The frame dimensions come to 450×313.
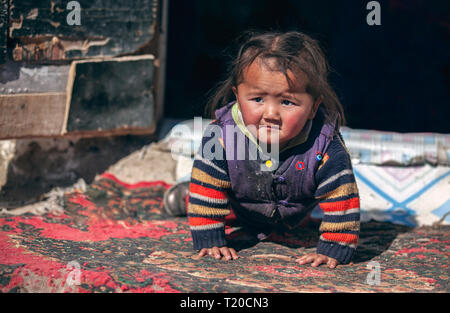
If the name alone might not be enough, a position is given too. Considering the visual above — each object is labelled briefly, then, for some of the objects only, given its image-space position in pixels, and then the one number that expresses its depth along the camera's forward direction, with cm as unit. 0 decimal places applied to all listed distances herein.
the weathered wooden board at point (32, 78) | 285
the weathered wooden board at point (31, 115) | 285
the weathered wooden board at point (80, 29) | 283
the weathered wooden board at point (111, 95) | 297
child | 210
